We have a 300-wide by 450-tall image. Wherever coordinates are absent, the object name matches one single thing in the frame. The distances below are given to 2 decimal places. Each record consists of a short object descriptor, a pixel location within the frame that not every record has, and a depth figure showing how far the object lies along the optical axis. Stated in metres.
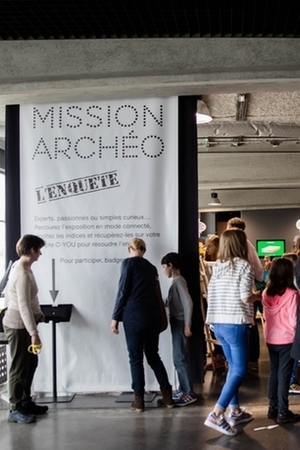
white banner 5.39
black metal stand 5.20
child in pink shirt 4.47
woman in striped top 4.20
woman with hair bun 4.82
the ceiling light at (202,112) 6.46
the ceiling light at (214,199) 15.05
